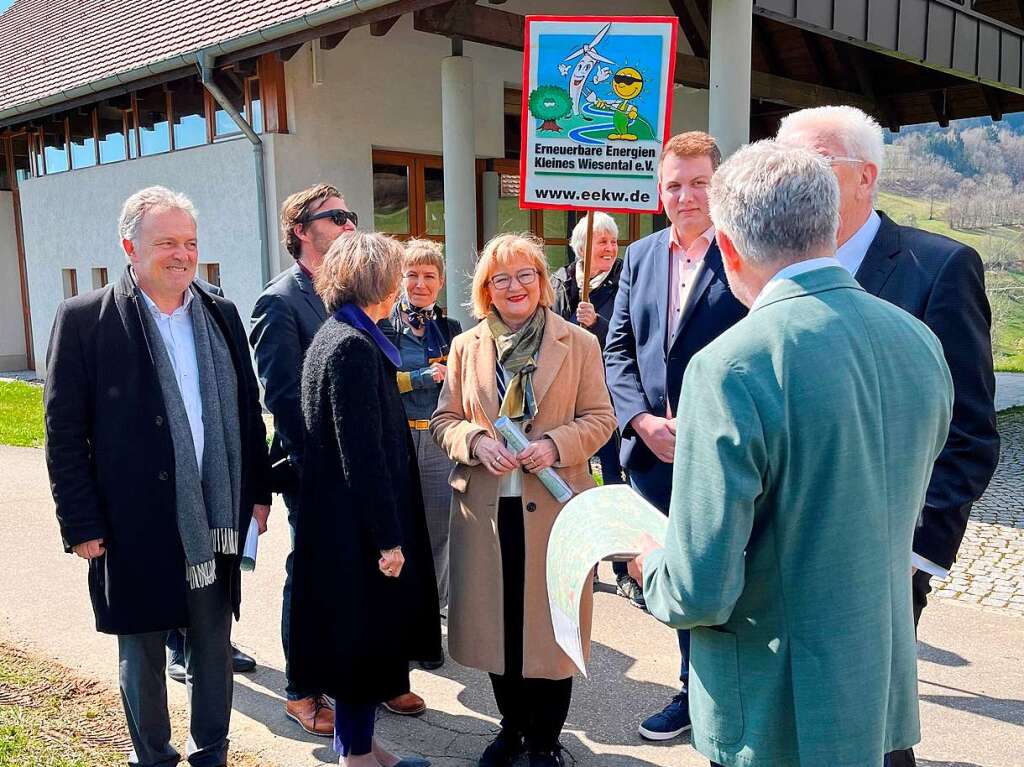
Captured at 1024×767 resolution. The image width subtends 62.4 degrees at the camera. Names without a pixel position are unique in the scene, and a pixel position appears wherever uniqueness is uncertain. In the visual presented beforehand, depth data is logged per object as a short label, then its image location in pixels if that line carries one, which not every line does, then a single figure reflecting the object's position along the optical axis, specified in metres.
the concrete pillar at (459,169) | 9.70
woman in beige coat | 3.03
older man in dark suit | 2.25
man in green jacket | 1.51
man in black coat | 2.76
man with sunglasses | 3.39
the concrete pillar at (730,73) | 8.07
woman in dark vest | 4.12
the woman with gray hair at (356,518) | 2.75
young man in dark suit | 3.10
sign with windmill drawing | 4.11
